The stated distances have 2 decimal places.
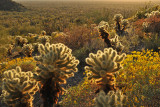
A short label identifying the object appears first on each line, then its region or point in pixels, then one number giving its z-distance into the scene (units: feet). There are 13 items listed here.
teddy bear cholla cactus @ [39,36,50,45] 30.91
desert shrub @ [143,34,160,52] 21.36
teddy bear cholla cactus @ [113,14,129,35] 29.96
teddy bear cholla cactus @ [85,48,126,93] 8.18
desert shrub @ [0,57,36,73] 18.42
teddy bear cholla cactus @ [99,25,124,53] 19.39
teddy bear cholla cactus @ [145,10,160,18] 28.87
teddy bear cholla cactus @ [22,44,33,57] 26.20
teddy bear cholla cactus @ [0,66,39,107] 8.40
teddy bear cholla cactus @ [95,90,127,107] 6.43
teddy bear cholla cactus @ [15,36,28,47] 34.23
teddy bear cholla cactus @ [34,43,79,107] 8.67
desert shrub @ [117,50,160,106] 11.54
